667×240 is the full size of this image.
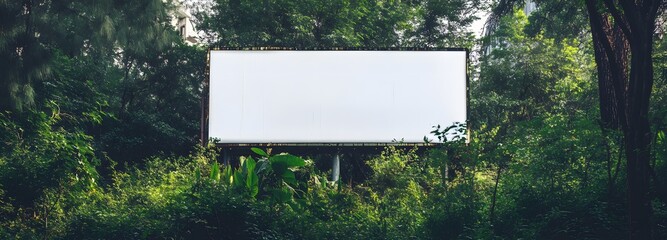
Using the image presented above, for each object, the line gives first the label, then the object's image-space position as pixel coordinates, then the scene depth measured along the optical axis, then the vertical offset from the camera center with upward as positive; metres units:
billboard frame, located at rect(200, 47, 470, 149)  28.79 +1.15
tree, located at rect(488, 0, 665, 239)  9.68 +0.50
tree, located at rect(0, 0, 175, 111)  16.50 +2.28
